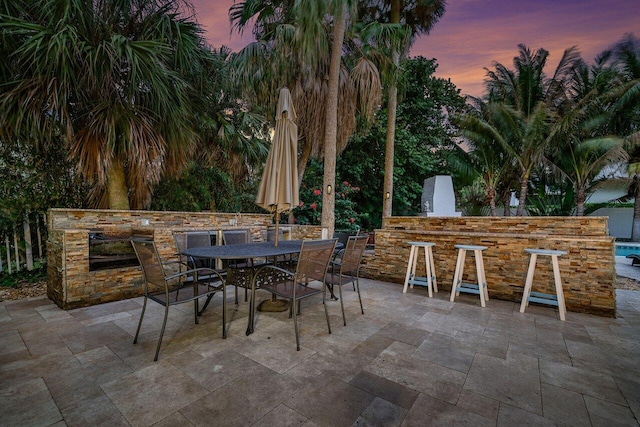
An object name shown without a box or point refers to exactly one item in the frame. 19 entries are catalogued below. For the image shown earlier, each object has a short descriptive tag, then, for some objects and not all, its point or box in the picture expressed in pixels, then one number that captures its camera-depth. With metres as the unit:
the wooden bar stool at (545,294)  3.36
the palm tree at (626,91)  9.56
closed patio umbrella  3.46
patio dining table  2.68
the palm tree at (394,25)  6.53
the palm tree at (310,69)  5.50
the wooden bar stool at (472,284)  3.87
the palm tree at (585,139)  9.03
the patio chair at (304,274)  2.64
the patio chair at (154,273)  2.41
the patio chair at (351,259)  3.31
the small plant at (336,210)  8.75
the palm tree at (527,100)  9.32
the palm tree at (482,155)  10.26
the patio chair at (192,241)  3.47
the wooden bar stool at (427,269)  4.29
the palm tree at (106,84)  3.71
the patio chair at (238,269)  3.01
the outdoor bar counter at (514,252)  3.55
